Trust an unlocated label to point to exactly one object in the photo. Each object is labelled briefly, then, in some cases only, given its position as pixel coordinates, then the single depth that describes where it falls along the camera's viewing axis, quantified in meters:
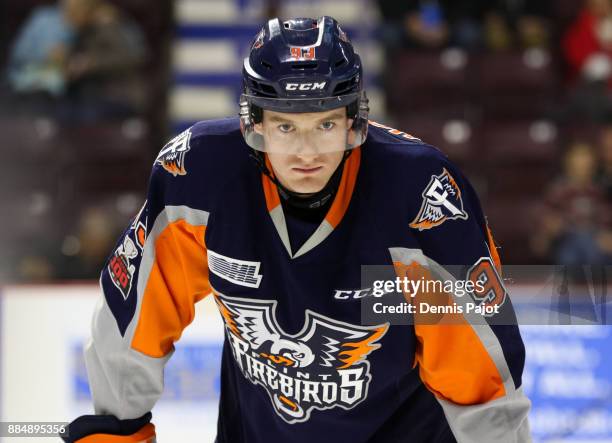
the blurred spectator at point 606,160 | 11.87
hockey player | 4.33
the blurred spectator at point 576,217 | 10.95
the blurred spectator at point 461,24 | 13.53
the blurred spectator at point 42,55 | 12.77
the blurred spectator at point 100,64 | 12.84
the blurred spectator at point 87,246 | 10.96
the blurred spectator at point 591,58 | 12.98
